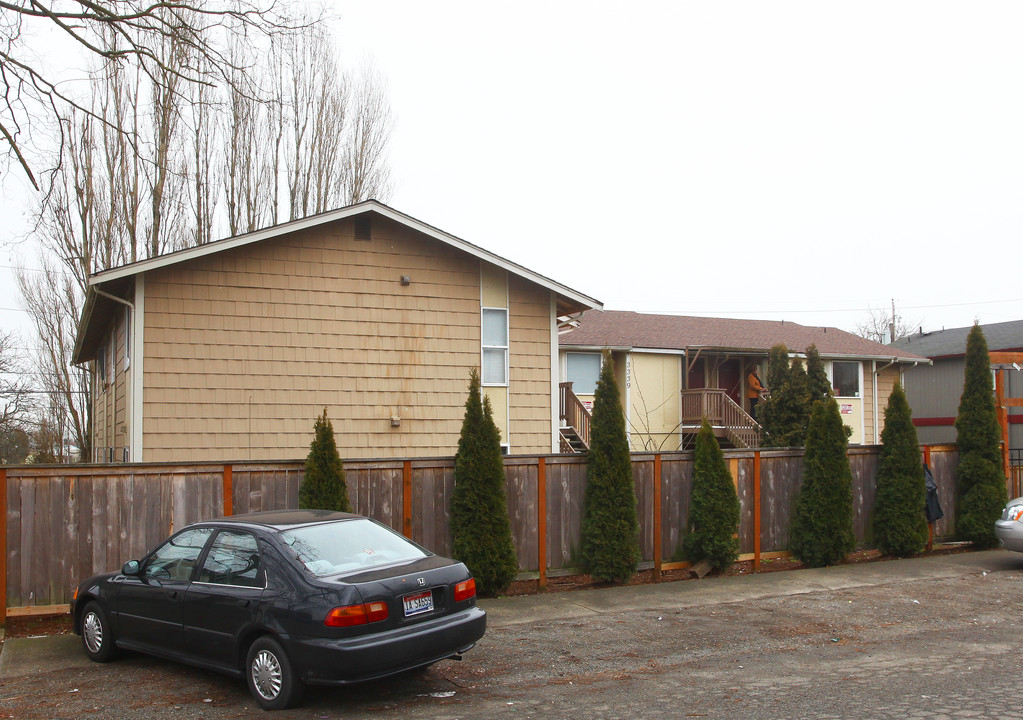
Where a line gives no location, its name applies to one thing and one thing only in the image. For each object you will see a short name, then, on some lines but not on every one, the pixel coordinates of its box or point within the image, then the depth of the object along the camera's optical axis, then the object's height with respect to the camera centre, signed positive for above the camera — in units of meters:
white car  11.73 -1.50
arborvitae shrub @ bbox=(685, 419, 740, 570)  11.59 -1.14
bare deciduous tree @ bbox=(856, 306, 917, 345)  65.94 +6.92
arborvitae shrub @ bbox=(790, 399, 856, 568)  12.28 -1.11
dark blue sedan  5.95 -1.25
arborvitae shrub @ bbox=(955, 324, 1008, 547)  13.77 -0.61
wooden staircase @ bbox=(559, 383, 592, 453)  19.36 +0.08
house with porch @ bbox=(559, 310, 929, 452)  23.77 +1.61
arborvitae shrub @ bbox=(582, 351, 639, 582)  11.03 -0.97
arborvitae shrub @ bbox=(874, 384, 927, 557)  12.92 -1.08
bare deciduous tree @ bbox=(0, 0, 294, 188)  11.01 +5.30
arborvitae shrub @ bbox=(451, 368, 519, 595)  10.30 -0.96
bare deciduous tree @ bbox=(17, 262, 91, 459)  28.62 +2.98
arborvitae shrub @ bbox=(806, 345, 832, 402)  20.78 +1.13
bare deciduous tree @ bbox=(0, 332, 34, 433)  33.47 +1.58
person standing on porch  26.58 +1.06
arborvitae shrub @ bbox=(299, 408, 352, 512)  9.78 -0.52
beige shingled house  13.57 +1.53
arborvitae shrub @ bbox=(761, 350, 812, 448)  20.72 +0.32
